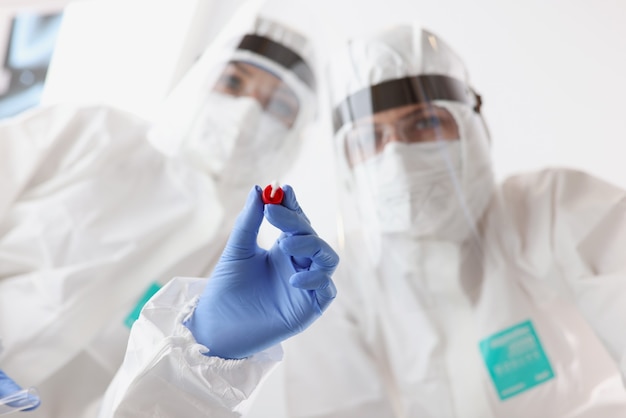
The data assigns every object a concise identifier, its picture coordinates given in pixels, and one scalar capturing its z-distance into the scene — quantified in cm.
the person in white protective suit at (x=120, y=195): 117
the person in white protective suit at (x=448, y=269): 111
